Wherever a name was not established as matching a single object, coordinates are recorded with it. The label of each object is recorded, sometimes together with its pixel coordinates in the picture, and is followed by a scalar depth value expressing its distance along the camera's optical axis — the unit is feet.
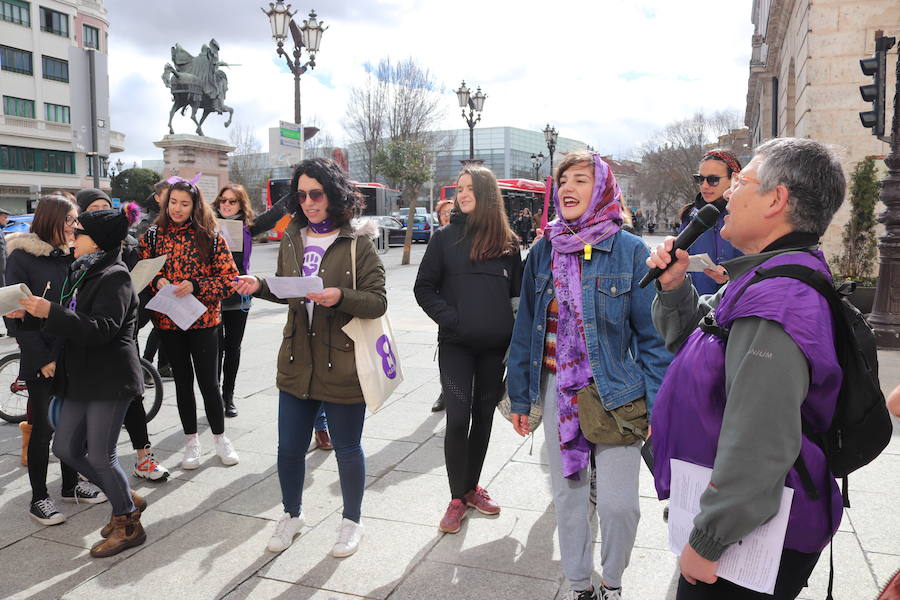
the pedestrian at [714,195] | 12.88
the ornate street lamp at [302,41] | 56.85
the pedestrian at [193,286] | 14.92
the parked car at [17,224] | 56.85
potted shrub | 35.06
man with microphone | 4.94
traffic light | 25.32
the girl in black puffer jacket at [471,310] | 12.19
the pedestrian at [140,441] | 14.01
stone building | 37.93
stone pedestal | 74.02
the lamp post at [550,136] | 102.17
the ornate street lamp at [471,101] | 76.51
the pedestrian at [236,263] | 19.27
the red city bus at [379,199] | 120.88
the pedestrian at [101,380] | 11.00
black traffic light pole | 28.27
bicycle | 18.16
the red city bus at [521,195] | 116.06
